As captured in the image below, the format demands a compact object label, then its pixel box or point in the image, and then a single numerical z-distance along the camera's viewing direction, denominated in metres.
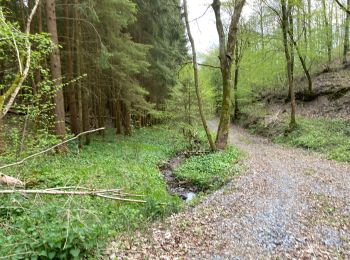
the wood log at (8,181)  4.98
